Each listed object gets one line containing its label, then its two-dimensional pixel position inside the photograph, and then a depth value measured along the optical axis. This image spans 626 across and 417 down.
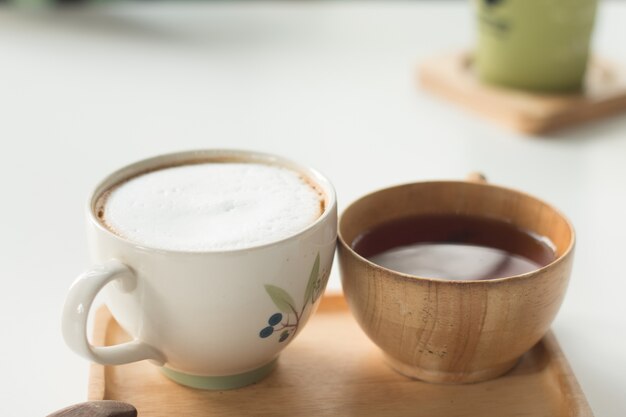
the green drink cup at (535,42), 0.90
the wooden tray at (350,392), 0.60
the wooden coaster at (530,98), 0.91
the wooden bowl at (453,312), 0.58
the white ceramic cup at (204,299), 0.56
